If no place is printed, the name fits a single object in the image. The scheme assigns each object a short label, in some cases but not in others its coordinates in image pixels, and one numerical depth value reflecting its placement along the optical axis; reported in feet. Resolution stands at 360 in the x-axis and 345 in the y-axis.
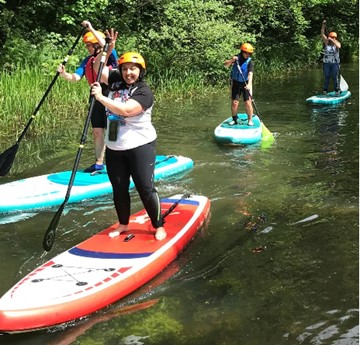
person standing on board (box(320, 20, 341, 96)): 44.68
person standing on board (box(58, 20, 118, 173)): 20.79
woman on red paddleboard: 14.53
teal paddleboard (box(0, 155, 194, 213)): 19.90
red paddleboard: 11.76
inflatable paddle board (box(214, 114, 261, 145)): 29.86
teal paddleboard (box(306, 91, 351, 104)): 43.52
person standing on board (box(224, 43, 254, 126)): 30.63
